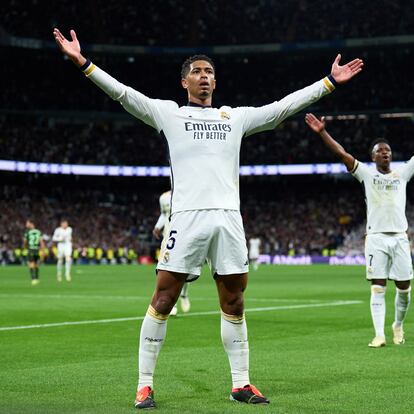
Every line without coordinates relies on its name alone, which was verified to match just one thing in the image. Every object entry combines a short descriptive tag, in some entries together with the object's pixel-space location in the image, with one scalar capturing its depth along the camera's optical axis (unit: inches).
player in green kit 1243.5
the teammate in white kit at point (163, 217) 624.8
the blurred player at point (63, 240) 1370.6
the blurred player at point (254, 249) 2148.1
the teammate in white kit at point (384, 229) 465.7
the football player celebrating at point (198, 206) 280.2
